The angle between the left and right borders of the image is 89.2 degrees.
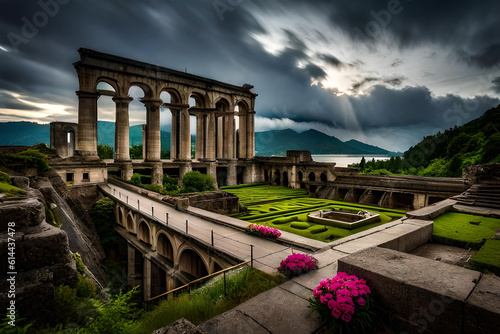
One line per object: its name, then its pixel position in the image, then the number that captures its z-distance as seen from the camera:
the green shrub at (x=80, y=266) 9.70
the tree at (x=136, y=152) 75.59
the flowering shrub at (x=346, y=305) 5.09
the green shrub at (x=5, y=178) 13.60
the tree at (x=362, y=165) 78.94
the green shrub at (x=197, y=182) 36.19
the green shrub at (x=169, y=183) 42.41
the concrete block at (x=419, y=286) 4.48
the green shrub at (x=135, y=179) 39.33
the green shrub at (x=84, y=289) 7.86
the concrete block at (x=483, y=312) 4.01
